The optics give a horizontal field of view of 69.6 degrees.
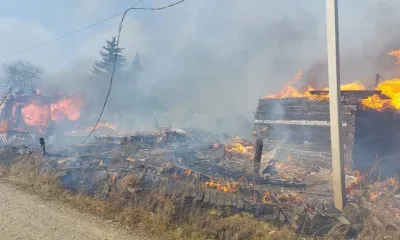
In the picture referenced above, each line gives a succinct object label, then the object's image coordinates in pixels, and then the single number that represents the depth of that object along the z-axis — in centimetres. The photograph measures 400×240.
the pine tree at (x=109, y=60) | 4666
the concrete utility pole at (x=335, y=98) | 629
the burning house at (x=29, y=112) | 2685
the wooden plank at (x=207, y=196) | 746
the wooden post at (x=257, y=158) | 996
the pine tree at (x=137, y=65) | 5178
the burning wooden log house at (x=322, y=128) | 1155
